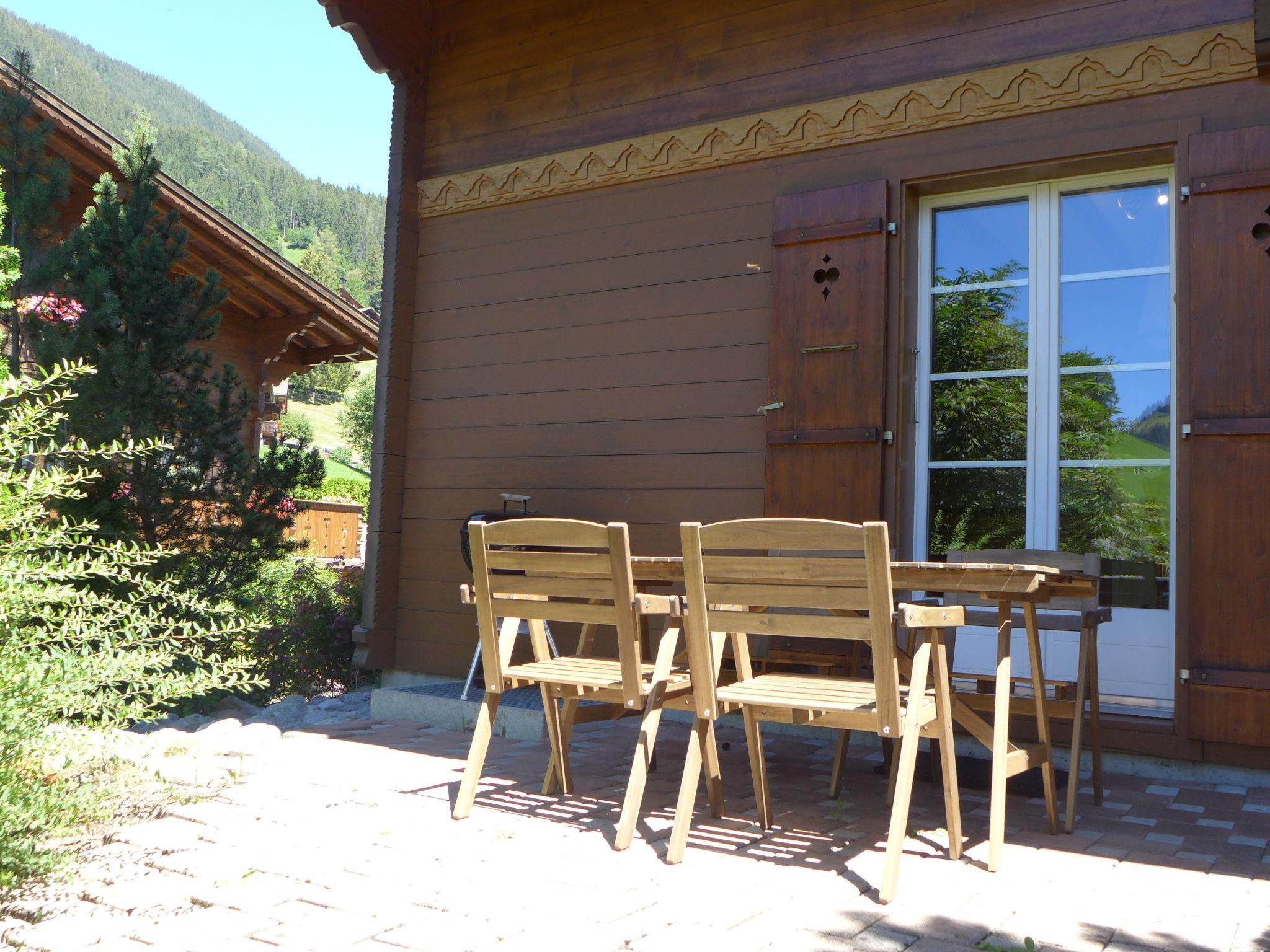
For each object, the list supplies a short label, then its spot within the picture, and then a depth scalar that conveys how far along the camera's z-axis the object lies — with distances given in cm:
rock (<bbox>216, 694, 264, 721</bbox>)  546
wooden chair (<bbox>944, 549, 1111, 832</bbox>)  311
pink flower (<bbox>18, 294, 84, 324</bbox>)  547
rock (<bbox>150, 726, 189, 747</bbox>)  370
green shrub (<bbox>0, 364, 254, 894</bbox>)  234
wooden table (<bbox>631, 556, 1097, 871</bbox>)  257
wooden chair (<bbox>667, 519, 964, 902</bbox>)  244
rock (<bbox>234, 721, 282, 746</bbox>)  404
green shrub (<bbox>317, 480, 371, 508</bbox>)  2989
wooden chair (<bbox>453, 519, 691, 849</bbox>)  285
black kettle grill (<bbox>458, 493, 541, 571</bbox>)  498
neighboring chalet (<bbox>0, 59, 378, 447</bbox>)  794
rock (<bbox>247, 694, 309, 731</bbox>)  522
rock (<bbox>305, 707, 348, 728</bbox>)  525
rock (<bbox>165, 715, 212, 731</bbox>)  486
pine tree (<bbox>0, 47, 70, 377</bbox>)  557
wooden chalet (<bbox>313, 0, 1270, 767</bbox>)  383
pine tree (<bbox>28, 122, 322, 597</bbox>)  552
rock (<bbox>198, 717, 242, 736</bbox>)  423
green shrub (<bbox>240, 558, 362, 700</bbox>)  642
